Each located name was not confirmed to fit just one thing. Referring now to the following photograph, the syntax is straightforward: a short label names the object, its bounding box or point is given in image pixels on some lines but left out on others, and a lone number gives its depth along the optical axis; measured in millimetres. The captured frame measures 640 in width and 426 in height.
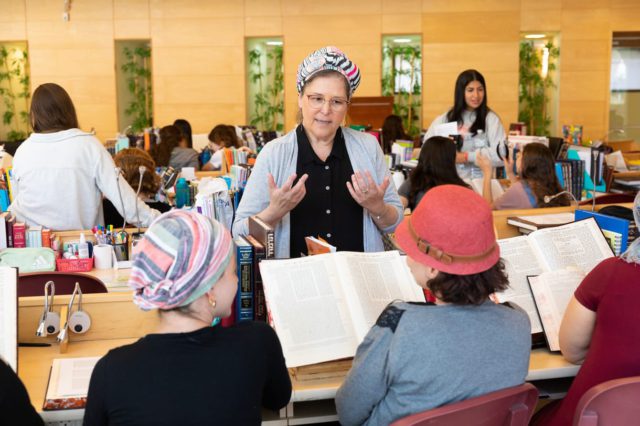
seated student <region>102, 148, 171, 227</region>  4699
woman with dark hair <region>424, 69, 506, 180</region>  5605
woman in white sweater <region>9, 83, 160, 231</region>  3926
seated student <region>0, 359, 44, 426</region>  1578
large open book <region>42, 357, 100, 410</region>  1973
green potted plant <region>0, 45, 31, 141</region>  12625
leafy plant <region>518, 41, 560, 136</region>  12734
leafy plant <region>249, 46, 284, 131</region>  12609
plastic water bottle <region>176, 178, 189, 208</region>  5281
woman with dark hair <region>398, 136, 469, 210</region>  4602
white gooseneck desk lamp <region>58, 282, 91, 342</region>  2434
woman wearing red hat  1777
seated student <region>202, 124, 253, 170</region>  9039
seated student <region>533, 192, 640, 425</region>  2055
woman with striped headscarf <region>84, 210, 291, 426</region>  1580
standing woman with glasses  2740
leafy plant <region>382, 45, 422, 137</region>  12516
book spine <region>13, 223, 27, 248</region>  3719
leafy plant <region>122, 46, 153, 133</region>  12812
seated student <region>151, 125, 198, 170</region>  8227
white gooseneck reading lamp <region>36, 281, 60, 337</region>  2408
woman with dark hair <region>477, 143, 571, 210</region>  4676
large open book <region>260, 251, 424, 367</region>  2184
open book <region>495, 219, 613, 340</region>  2613
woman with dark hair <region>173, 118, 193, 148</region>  8899
